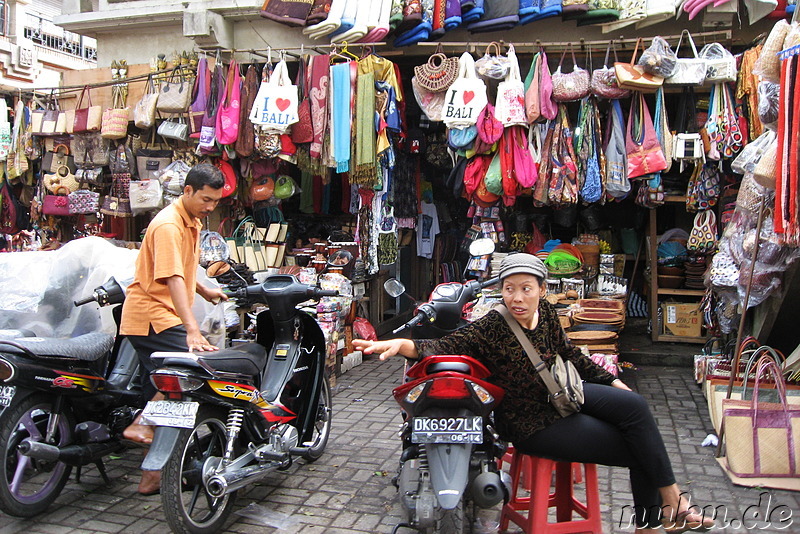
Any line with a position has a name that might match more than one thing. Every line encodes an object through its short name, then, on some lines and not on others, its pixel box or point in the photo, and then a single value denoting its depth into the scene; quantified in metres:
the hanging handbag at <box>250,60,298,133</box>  6.79
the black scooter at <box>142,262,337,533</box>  3.19
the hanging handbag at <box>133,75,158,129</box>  7.50
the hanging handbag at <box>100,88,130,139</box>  7.78
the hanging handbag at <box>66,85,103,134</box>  8.03
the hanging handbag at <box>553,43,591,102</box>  6.56
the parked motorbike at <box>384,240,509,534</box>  2.80
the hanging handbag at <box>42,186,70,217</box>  8.37
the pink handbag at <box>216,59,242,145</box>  6.96
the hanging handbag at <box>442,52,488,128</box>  6.66
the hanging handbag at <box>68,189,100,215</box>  8.19
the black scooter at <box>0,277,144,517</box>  3.46
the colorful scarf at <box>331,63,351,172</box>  6.86
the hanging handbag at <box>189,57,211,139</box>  7.22
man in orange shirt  3.60
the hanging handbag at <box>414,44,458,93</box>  6.77
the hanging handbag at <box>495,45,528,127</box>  6.68
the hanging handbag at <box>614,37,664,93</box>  6.27
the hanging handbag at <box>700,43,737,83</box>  6.29
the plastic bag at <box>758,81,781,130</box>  4.21
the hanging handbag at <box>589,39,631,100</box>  6.45
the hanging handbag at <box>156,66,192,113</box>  7.24
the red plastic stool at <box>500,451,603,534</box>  2.96
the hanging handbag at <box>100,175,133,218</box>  7.93
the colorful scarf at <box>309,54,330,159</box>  6.92
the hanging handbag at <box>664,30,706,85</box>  6.29
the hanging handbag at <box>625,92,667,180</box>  6.54
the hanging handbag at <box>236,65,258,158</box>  7.05
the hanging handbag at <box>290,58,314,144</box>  6.96
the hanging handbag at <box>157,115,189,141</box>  7.30
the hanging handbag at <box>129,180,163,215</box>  7.43
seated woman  2.87
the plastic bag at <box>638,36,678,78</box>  6.20
